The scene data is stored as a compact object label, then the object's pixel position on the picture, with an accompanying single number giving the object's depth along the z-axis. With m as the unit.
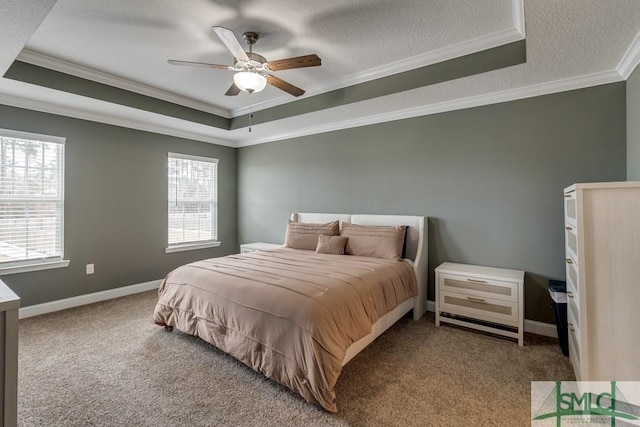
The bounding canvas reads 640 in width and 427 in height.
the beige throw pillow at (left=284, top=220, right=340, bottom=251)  3.96
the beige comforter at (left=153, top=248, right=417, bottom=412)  1.86
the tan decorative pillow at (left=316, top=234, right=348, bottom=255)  3.63
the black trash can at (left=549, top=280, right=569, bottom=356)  2.52
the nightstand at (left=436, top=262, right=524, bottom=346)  2.71
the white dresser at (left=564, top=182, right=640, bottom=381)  1.77
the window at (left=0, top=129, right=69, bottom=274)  3.23
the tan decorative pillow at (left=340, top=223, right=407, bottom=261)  3.34
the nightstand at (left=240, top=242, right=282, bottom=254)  4.72
